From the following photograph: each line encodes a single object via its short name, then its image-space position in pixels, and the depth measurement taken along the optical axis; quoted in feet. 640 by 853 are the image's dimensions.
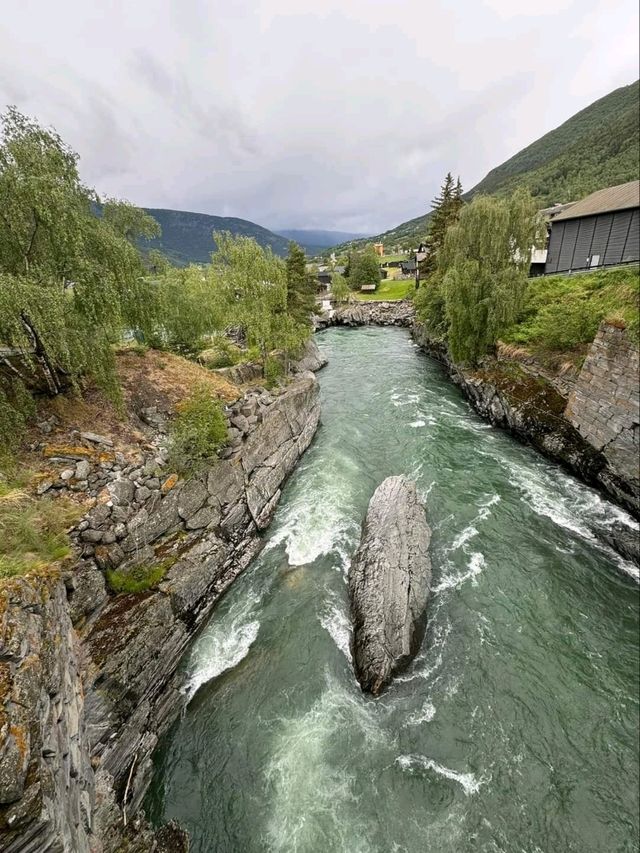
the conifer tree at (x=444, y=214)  146.51
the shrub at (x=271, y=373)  70.02
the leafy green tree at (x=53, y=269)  32.48
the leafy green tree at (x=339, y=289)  219.82
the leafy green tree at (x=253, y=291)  68.44
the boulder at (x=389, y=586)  32.73
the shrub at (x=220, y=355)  72.38
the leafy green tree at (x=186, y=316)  64.49
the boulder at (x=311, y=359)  106.17
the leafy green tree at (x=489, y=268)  80.53
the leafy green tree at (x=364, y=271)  260.42
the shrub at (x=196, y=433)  42.91
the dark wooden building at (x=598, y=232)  90.94
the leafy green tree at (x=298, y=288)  112.16
